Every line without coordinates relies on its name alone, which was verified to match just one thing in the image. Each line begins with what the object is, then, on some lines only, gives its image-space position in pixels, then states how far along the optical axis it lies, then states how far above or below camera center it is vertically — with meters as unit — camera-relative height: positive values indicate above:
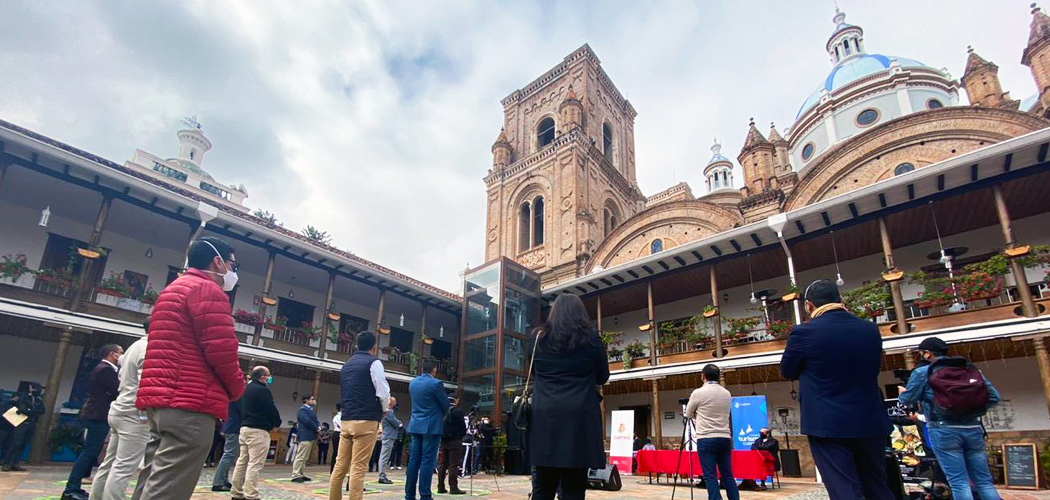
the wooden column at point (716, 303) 13.00 +2.90
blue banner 10.18 +0.00
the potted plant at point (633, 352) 14.87 +1.84
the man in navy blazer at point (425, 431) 5.43 -0.17
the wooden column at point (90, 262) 10.82 +3.07
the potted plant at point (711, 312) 13.29 +2.66
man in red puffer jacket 2.42 +0.15
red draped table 8.31 -0.74
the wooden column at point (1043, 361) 8.77 +1.05
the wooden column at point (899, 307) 10.48 +2.27
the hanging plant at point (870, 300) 10.80 +2.49
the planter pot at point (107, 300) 13.23 +2.71
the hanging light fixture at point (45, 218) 11.34 +4.04
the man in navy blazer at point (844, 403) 2.80 +0.10
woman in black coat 2.74 +0.07
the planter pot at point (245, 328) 14.82 +2.34
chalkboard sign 8.67 -0.69
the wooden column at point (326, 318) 14.73 +2.63
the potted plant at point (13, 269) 10.53 +2.73
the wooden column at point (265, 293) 13.41 +3.00
